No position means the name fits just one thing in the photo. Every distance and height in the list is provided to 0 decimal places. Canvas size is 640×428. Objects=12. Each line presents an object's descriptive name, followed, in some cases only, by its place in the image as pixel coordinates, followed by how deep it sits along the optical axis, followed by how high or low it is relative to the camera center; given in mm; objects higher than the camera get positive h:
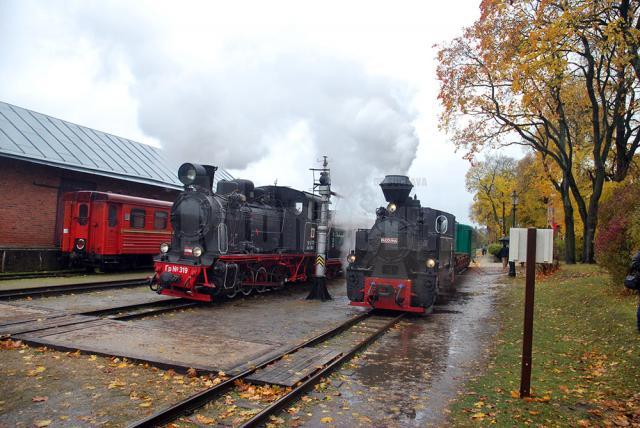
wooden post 5531 -880
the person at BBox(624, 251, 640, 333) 7320 -398
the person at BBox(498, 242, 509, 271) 26306 -597
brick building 16516 +1990
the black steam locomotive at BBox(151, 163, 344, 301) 11523 -269
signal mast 13336 -415
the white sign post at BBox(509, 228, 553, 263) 5806 +14
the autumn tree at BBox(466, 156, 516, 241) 44725 +5725
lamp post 21814 -1136
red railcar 16828 -81
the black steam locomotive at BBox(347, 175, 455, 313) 10883 -423
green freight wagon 24150 -242
